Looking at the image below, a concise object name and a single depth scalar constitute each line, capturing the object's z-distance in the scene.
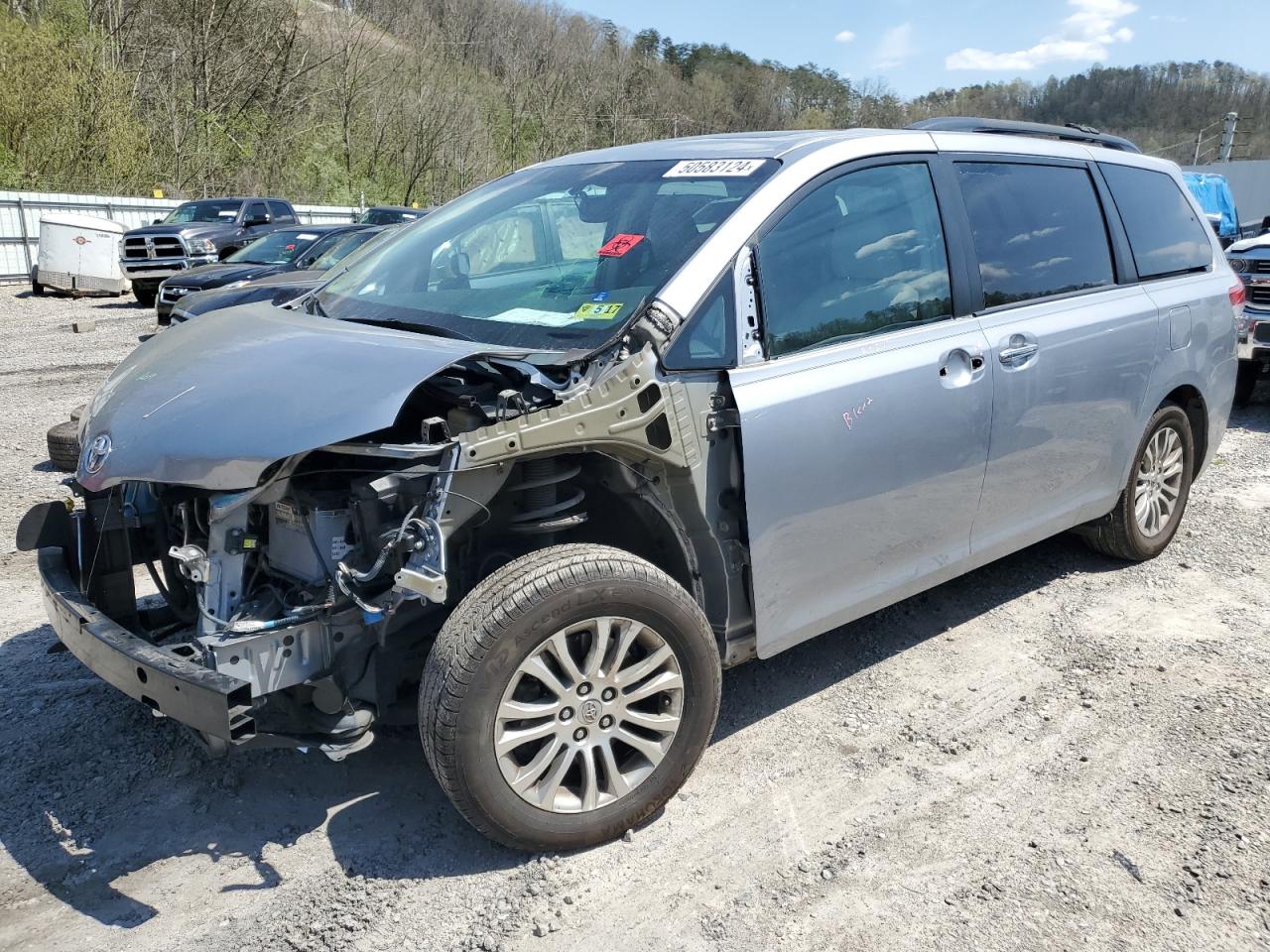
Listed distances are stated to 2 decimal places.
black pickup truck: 18.92
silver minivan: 2.76
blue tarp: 19.47
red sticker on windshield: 3.36
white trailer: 19.84
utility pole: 42.62
